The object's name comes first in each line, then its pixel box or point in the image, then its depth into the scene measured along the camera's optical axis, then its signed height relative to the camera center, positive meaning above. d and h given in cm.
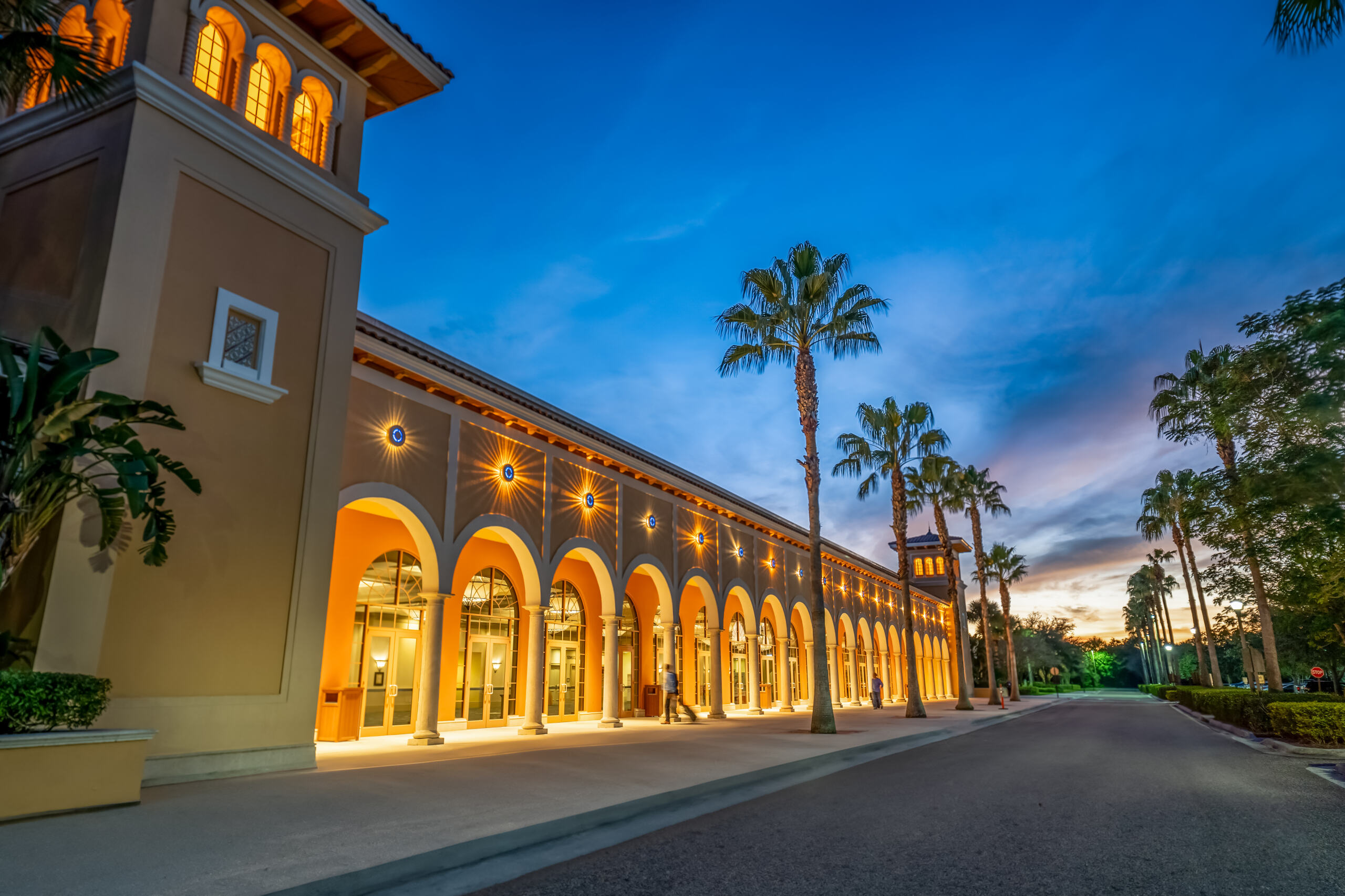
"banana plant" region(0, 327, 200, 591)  802 +221
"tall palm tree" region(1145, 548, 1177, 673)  7212 +621
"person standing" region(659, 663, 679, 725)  2238 -121
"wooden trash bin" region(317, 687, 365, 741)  1634 -123
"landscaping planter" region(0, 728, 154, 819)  703 -106
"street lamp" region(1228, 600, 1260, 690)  3968 -112
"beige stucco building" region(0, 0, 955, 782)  994 +423
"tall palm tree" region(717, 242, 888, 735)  2167 +916
